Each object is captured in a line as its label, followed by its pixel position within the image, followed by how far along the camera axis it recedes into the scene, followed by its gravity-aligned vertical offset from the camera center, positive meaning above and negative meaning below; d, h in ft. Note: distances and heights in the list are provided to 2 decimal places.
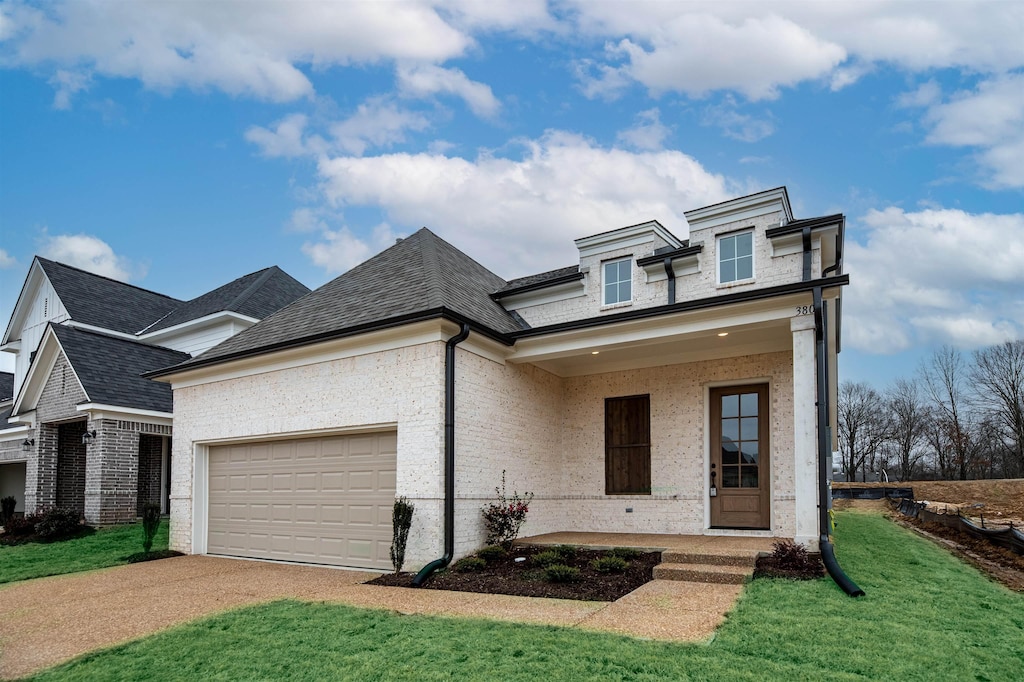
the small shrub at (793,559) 24.32 -5.90
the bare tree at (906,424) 154.71 -4.82
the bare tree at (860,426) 158.20 -5.31
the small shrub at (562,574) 24.75 -6.50
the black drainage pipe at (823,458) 22.83 -2.06
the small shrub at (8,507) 51.79 -8.36
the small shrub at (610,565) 25.66 -6.41
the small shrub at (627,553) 27.73 -6.40
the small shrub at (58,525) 43.75 -8.36
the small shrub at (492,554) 29.48 -6.86
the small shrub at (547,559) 27.35 -6.57
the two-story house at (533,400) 29.58 +0.19
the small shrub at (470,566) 27.96 -7.01
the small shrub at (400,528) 28.76 -5.55
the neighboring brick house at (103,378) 48.55 +1.93
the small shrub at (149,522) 36.14 -6.66
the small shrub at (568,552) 28.55 -6.67
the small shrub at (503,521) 31.50 -5.74
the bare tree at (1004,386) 130.31 +3.83
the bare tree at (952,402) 137.90 +0.54
